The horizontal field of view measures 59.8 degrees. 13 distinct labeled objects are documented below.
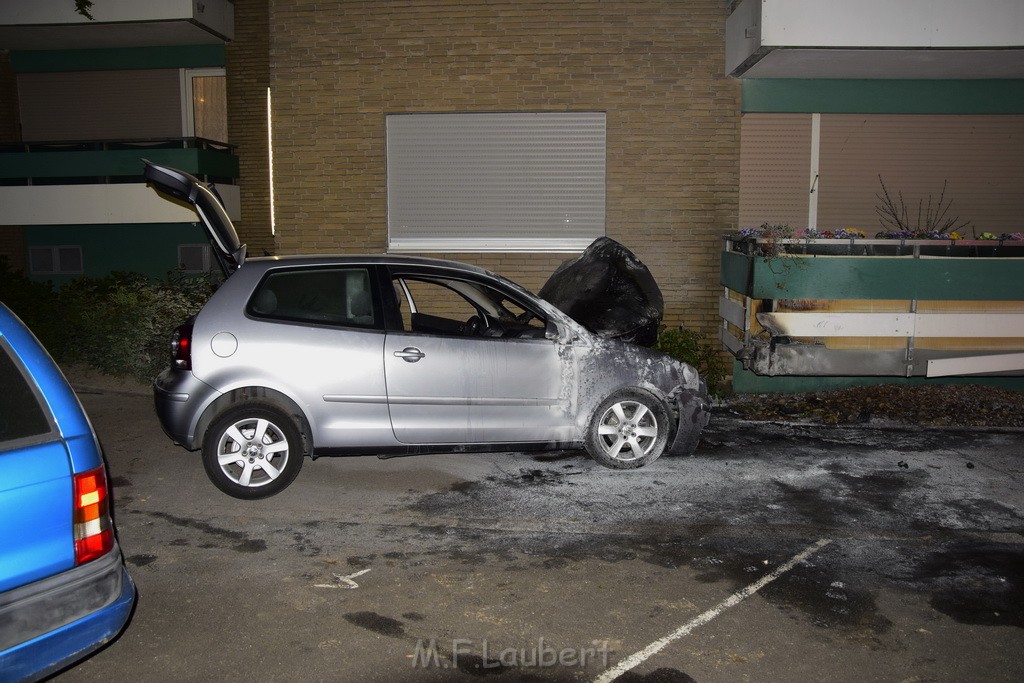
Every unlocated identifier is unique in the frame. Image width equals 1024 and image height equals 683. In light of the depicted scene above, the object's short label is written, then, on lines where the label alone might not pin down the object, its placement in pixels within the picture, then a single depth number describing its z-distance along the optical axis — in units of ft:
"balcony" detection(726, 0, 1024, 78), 32.37
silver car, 21.35
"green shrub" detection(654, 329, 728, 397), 35.32
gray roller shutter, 38.81
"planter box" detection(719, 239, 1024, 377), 31.94
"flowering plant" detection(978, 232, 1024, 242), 32.37
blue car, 10.43
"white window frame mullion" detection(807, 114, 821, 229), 38.70
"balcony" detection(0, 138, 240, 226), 48.06
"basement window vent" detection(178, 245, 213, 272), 54.90
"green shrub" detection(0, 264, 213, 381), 35.99
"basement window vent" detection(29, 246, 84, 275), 56.44
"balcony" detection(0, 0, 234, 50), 44.27
